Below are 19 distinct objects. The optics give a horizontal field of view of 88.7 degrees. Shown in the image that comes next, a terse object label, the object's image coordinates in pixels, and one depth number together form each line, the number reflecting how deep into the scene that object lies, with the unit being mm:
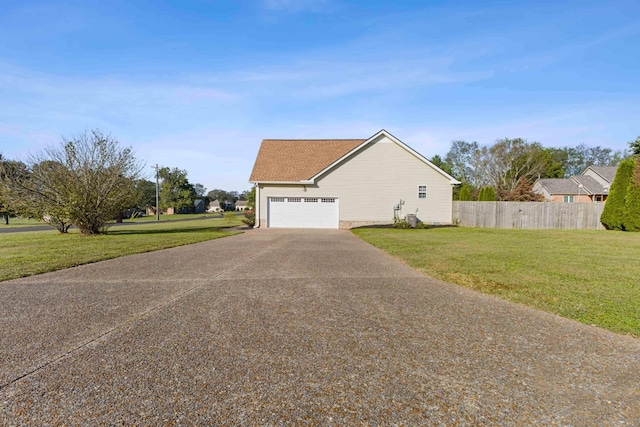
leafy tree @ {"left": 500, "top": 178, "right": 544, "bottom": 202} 36312
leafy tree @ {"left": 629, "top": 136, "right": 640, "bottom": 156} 31434
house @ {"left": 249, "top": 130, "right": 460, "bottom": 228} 21609
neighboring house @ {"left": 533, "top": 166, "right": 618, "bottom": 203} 40562
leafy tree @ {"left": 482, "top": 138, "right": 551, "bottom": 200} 46156
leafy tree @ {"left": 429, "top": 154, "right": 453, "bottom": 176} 57778
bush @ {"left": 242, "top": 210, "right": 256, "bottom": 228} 22875
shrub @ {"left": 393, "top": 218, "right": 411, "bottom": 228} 20547
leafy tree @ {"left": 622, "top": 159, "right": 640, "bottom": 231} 18750
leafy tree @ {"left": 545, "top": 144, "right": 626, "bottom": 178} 64188
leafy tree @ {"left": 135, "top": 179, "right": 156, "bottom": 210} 19080
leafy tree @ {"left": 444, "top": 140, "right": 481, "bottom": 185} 54031
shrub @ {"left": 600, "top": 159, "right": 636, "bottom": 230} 19516
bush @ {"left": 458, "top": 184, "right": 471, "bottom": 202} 30630
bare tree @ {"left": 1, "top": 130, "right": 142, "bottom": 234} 16672
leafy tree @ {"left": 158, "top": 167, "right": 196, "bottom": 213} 70188
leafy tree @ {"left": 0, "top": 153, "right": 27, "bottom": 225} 16406
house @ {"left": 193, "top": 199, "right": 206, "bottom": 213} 94381
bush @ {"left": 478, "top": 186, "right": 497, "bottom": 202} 28008
